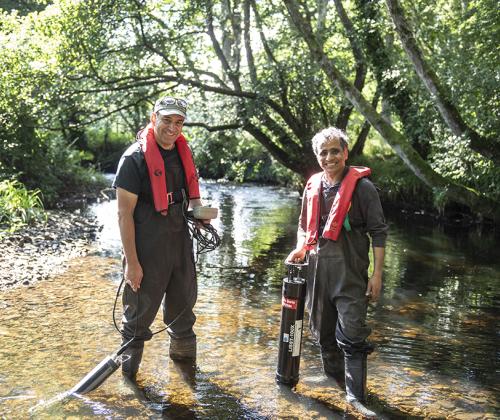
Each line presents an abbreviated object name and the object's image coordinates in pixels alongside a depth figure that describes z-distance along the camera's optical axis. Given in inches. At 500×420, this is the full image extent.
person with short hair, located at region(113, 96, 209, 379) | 165.6
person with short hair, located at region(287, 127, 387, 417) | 163.5
